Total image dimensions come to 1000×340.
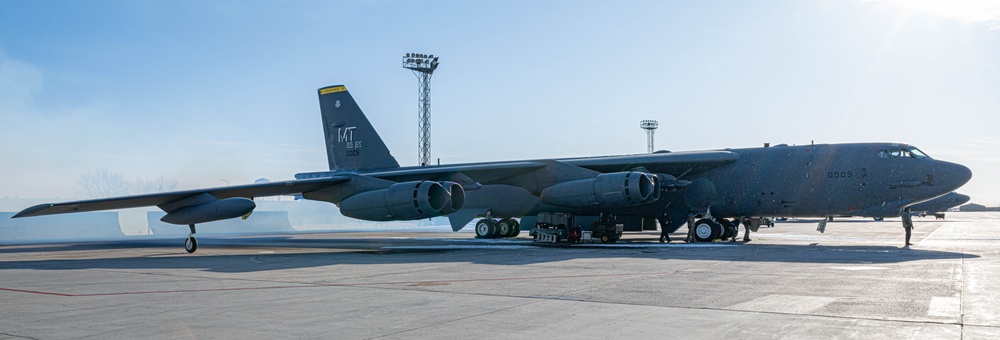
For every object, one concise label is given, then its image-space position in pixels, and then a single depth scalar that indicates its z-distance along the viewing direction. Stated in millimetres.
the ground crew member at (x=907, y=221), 23359
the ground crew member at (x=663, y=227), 27281
